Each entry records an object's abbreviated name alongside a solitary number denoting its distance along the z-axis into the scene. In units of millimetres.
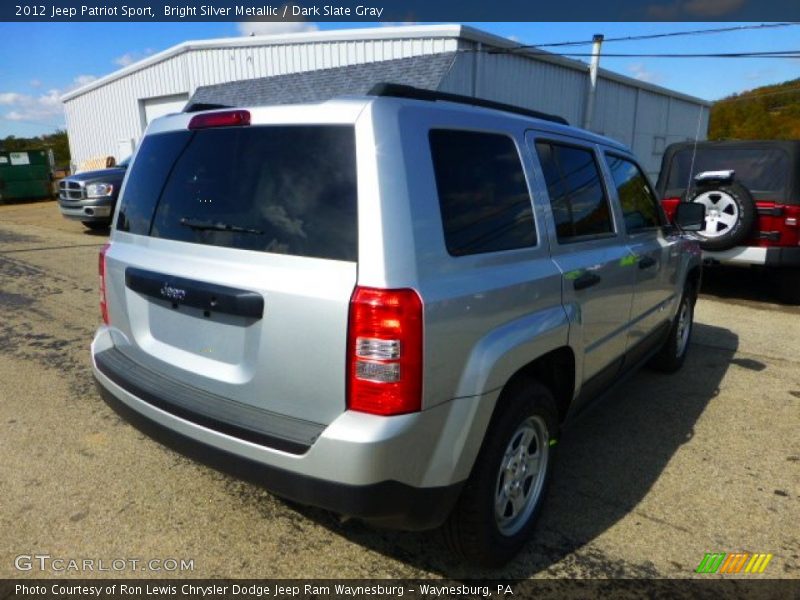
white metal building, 12742
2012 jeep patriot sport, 1764
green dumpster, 22125
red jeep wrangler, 6461
